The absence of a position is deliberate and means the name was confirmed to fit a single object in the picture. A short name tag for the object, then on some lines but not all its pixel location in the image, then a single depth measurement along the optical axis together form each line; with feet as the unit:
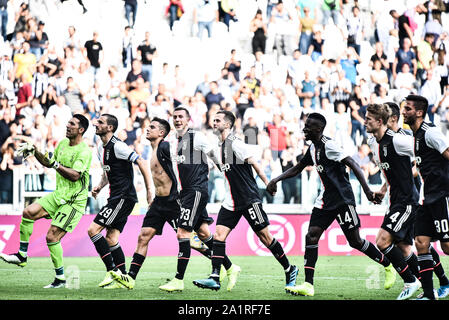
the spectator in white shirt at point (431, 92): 124.26
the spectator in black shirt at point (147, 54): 120.67
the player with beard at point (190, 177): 61.87
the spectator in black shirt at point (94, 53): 120.16
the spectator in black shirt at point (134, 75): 117.80
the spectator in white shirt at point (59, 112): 109.23
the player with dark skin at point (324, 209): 58.49
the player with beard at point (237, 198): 62.08
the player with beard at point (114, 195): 63.82
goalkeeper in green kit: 62.59
